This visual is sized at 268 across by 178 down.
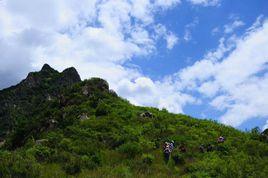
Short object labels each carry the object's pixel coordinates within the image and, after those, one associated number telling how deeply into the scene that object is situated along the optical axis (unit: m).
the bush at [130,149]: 16.80
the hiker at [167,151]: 16.50
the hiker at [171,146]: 17.04
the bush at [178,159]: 16.23
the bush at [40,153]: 15.74
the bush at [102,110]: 21.53
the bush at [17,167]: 11.40
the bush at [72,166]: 14.07
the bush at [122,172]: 13.22
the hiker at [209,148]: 17.50
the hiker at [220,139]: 18.18
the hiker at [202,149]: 17.36
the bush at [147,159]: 15.85
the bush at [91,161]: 14.74
